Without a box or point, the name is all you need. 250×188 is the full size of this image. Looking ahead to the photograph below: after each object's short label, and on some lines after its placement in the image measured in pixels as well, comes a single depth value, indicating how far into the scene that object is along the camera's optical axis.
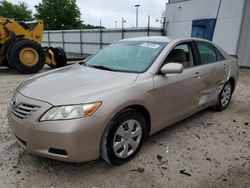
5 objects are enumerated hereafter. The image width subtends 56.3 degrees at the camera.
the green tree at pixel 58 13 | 39.75
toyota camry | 2.25
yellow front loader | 8.72
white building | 10.66
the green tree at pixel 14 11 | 48.19
